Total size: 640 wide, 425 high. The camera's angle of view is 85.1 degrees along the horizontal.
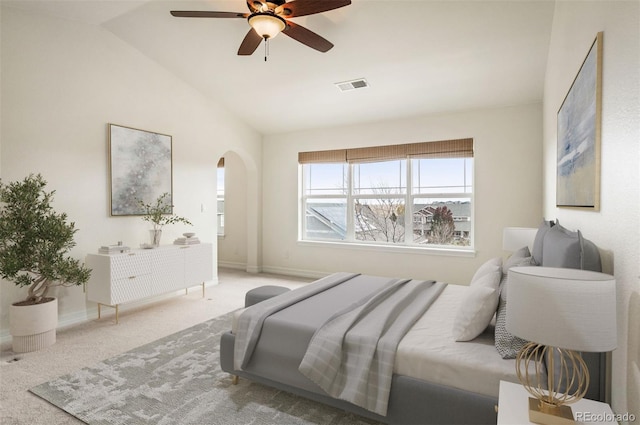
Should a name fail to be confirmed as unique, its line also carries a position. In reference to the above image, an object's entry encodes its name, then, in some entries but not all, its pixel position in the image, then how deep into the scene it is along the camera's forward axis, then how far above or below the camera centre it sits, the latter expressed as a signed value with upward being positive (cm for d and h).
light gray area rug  202 -120
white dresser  351 -71
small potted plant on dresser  417 -8
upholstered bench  315 -78
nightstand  114 -69
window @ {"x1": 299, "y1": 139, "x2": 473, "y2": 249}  485 +22
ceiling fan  232 +135
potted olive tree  288 -39
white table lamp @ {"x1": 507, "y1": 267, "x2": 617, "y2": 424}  96 -29
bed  162 -75
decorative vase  414 -32
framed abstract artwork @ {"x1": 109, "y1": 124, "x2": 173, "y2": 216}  398 +50
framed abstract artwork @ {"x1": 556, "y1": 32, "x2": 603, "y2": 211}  149 +38
